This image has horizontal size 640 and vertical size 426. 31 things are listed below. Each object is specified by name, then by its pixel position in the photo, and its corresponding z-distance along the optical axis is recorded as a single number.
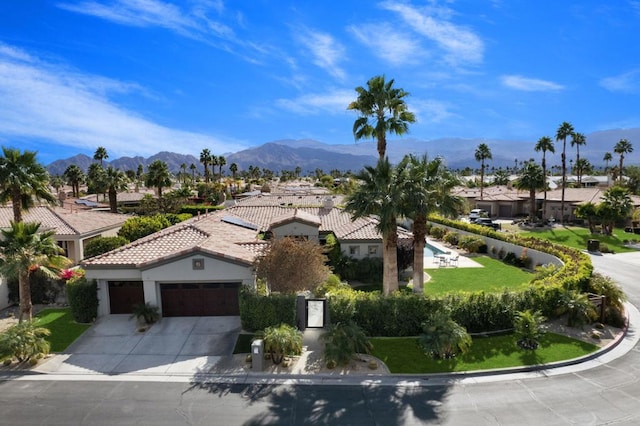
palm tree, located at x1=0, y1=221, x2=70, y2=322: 18.33
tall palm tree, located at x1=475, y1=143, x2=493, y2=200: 83.93
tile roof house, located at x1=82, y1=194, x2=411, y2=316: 20.75
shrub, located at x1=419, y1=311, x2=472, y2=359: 17.02
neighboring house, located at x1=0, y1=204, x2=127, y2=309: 33.25
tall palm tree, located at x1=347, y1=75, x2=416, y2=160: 23.77
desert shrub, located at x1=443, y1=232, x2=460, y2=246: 43.47
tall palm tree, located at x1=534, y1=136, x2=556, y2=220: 63.00
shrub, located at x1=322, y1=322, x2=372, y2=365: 16.61
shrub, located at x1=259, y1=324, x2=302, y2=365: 16.92
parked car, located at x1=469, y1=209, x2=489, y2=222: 63.17
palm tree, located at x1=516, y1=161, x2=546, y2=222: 58.91
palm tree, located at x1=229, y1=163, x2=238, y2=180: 133.88
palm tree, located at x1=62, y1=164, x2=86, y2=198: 94.81
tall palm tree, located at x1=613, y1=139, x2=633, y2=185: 95.29
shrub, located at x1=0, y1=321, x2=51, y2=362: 16.88
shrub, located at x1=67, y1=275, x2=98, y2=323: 20.94
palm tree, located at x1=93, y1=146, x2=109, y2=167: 96.12
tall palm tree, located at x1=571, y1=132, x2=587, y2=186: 62.00
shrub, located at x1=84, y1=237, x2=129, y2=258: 32.50
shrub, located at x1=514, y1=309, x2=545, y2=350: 18.00
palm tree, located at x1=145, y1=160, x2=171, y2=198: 69.94
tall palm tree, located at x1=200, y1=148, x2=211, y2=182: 100.94
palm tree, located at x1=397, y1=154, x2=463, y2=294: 21.11
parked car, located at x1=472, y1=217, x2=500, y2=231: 52.85
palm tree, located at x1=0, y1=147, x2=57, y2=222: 22.84
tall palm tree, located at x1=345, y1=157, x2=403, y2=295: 20.95
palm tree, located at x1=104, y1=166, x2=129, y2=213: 61.84
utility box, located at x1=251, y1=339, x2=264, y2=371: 16.46
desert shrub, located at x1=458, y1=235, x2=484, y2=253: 39.38
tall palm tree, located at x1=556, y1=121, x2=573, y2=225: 57.06
